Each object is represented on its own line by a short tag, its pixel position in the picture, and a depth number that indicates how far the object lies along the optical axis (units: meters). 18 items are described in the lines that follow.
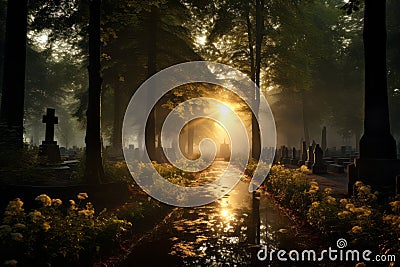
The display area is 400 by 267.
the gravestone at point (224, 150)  50.44
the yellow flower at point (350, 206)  5.60
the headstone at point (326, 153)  33.05
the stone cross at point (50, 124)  14.90
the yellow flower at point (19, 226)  4.02
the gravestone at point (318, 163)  18.95
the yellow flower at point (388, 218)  4.89
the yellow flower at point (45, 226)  4.22
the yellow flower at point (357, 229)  4.83
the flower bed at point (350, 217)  4.86
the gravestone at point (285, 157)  27.92
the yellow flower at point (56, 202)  4.95
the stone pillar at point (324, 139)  35.03
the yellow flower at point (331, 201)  6.69
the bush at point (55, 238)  4.01
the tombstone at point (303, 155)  24.38
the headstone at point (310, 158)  21.96
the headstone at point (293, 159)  26.23
